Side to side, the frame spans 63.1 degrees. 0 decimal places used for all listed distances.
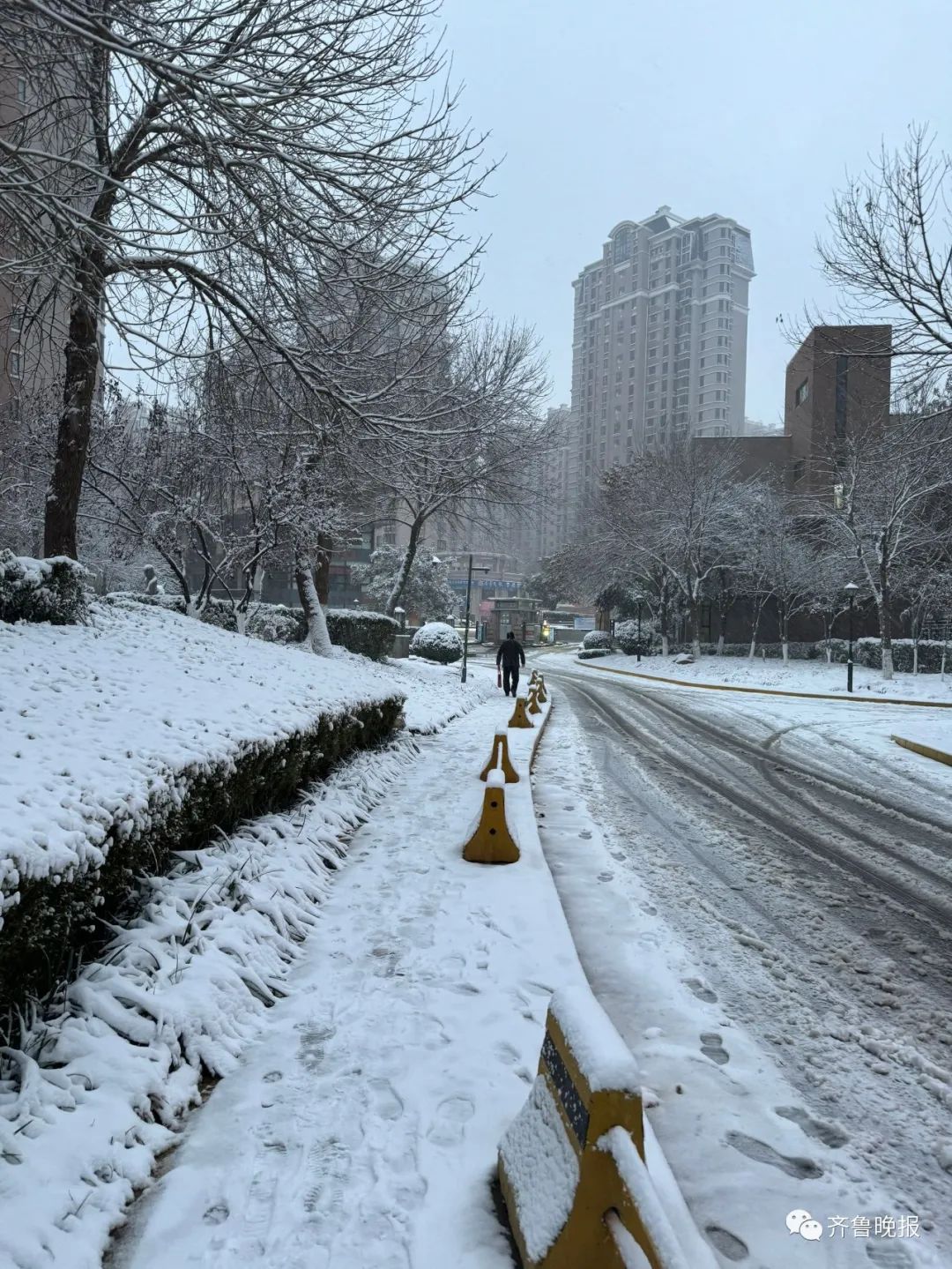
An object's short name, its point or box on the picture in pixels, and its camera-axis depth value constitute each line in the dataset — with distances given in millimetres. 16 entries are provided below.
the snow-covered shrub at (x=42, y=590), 6324
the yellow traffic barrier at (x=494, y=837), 5766
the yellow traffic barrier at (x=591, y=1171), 1635
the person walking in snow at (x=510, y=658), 20250
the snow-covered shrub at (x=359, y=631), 21688
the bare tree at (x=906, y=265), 10797
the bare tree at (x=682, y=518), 34812
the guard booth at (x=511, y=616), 64938
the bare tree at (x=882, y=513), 25078
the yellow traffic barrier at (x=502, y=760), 7412
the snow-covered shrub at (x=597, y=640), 50906
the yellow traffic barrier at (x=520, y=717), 13352
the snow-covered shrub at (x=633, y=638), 43156
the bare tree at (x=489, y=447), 15406
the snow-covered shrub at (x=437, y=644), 27669
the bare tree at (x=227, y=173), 5395
